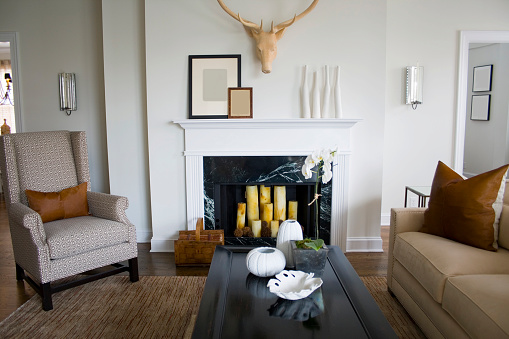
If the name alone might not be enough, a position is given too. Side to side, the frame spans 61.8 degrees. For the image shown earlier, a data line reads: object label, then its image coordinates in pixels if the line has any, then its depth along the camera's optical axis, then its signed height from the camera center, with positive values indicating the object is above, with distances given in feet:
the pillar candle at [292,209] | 12.54 -2.46
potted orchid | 7.00 -2.11
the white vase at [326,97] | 11.71 +0.77
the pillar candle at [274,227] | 12.38 -2.95
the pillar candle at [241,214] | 12.51 -2.61
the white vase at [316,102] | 11.73 +0.64
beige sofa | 5.85 -2.45
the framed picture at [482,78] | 19.36 +2.18
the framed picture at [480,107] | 19.71 +0.85
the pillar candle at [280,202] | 12.45 -2.26
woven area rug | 8.02 -3.85
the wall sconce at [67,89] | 14.20 +1.19
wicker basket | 11.25 -3.31
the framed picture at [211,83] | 11.91 +1.18
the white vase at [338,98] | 11.71 +0.75
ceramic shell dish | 6.17 -2.42
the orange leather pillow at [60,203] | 9.93 -1.86
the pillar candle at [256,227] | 12.44 -2.98
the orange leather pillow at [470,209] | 7.76 -1.55
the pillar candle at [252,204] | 12.51 -2.32
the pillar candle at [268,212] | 12.46 -2.54
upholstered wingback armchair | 8.93 -2.23
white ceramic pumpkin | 6.91 -2.24
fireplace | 11.82 -0.53
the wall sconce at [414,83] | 14.14 +1.40
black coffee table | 5.39 -2.57
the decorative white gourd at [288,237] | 7.46 -1.97
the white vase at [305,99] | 11.74 +0.72
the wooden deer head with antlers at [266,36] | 11.02 +2.36
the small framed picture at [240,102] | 11.86 +0.64
